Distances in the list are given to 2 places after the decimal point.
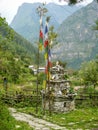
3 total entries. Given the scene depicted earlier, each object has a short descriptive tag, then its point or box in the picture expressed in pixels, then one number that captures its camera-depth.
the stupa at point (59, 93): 24.12
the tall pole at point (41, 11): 22.40
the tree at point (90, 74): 40.90
